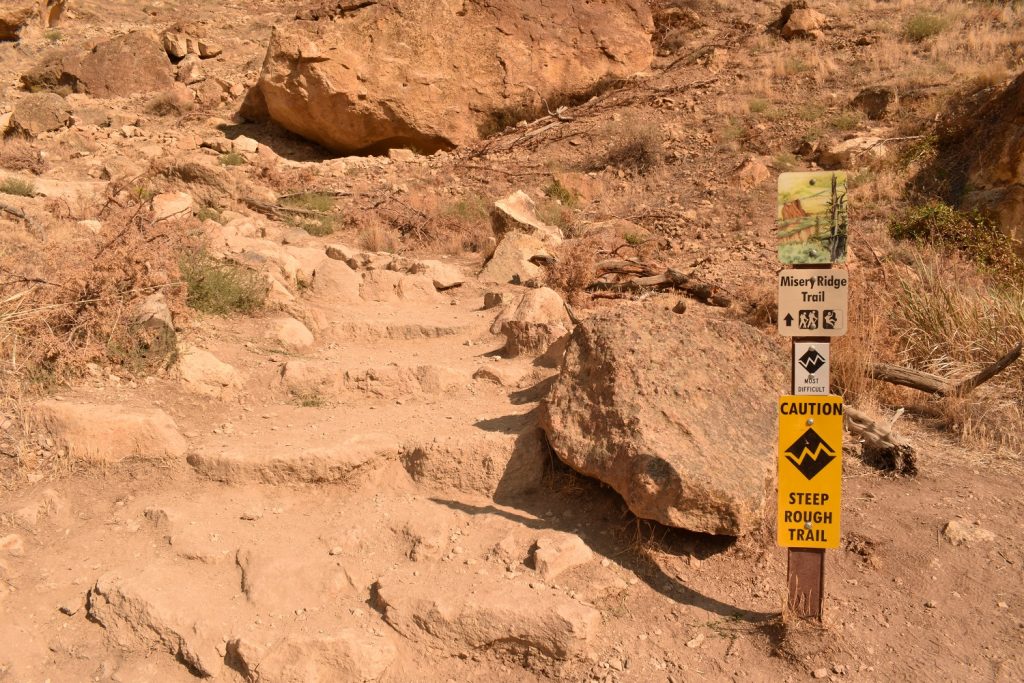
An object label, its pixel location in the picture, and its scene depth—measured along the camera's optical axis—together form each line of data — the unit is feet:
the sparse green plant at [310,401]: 14.48
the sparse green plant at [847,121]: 31.14
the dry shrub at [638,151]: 31.42
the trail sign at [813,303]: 8.96
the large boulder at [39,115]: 35.06
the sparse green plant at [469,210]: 28.07
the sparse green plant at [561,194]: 29.32
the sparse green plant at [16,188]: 24.17
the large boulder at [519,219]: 24.43
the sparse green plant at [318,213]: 27.14
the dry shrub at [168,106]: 39.50
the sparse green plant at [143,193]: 23.22
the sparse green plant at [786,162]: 29.86
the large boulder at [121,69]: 42.04
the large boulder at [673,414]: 10.31
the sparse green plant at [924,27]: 36.24
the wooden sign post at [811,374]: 8.95
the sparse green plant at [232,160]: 32.63
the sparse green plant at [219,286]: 16.88
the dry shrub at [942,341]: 14.35
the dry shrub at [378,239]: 25.96
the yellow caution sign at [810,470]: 9.18
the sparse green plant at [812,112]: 32.37
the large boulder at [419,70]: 33.99
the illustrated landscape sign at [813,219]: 8.90
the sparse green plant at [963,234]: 20.33
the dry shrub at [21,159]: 30.25
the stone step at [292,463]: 11.99
